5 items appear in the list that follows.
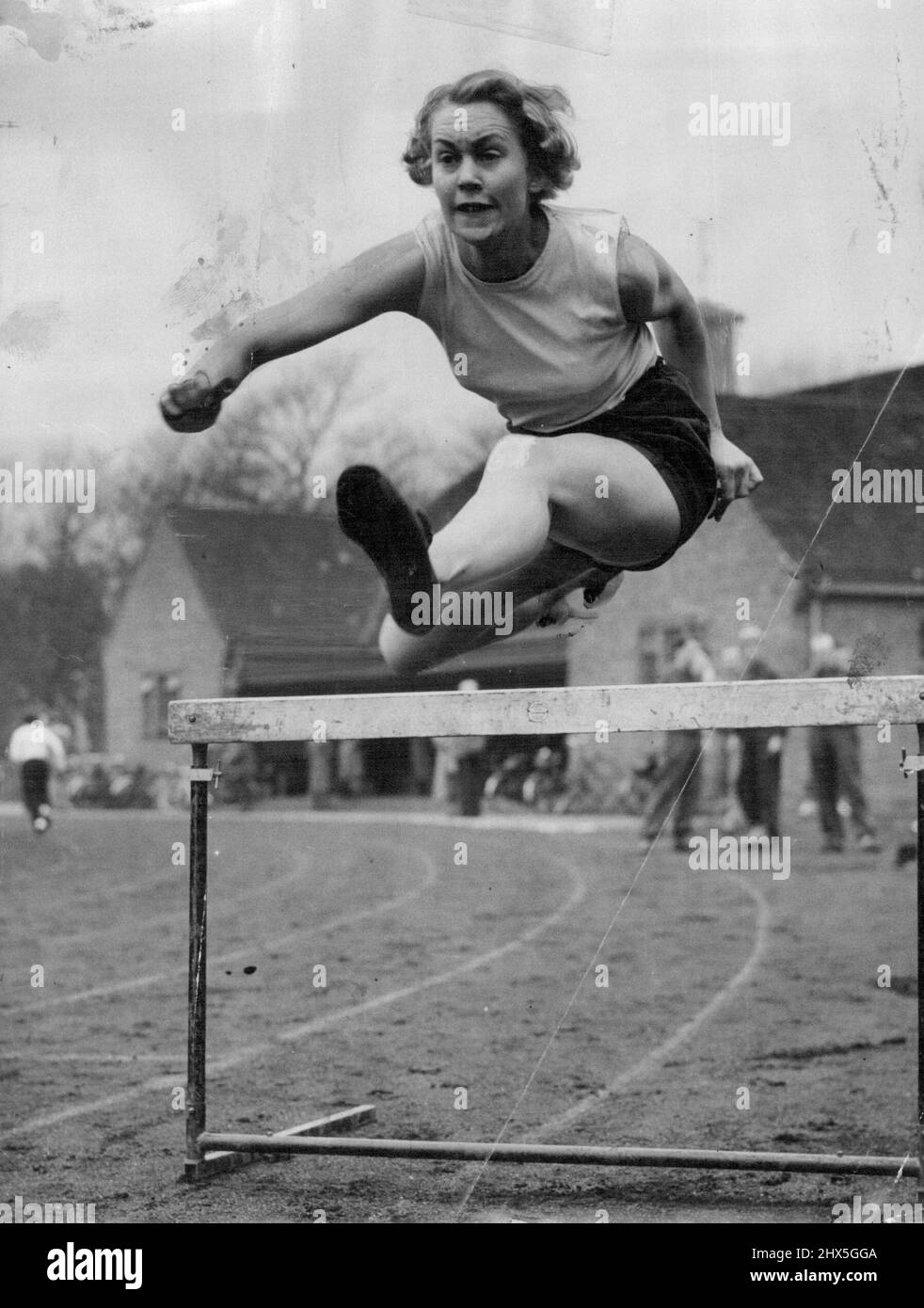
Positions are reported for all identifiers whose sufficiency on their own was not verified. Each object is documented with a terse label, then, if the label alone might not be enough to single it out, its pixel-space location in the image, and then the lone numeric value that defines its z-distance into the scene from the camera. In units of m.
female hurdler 4.17
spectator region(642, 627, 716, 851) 11.72
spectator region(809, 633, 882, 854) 11.31
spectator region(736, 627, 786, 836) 12.25
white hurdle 3.50
